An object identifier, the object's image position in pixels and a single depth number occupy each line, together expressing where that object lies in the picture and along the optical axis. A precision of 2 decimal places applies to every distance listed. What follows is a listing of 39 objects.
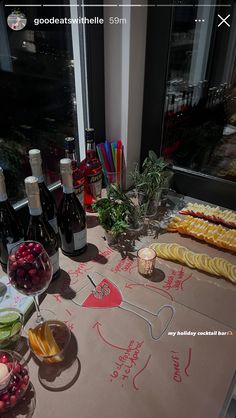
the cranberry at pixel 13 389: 0.47
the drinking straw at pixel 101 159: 1.00
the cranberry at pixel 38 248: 0.56
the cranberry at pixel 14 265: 0.53
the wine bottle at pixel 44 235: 0.67
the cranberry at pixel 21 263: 0.53
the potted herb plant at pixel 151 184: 0.89
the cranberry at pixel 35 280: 0.54
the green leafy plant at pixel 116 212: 0.78
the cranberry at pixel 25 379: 0.48
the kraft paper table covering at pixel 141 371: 0.47
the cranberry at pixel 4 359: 0.48
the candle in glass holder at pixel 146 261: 0.70
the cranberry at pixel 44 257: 0.55
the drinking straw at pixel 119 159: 1.01
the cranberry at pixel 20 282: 0.54
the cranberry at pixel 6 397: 0.45
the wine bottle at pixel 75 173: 0.81
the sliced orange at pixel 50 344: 0.53
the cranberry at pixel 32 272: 0.54
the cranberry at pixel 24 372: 0.49
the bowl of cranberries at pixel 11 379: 0.46
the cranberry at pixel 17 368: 0.48
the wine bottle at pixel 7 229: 0.70
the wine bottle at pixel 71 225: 0.75
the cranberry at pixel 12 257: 0.54
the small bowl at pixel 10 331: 0.55
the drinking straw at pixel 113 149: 1.01
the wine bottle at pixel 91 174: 0.94
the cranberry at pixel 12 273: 0.54
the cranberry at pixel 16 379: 0.48
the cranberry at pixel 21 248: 0.56
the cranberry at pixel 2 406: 0.45
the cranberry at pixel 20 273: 0.54
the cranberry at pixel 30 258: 0.54
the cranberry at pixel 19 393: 0.47
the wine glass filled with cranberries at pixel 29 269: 0.54
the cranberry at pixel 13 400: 0.46
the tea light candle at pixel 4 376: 0.45
